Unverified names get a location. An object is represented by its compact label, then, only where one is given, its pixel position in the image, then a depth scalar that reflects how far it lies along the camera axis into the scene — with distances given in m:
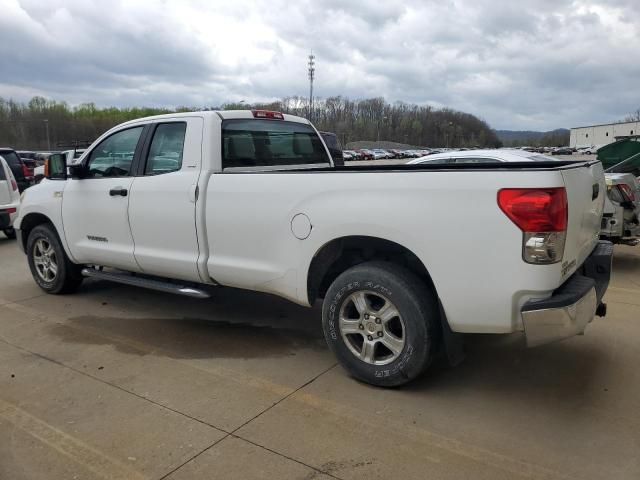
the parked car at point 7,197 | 10.05
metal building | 117.50
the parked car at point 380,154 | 82.68
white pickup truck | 3.07
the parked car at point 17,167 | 12.40
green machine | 11.27
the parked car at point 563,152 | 91.46
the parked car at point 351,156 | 70.14
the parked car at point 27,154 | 26.72
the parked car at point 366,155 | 76.06
